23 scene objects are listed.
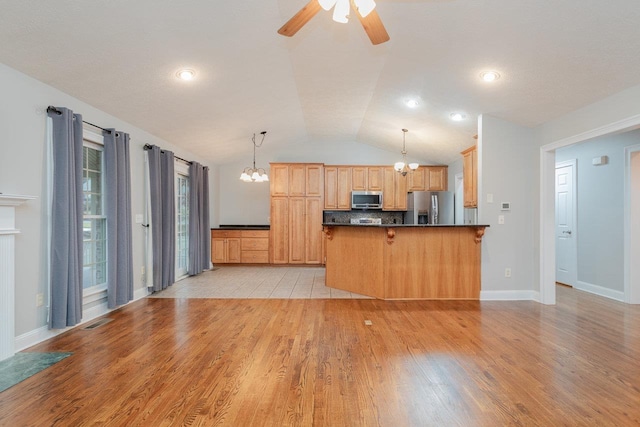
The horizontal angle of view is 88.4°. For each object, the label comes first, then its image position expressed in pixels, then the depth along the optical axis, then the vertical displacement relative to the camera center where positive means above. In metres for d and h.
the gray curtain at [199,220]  6.30 -0.14
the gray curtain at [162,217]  4.84 -0.06
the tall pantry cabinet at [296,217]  7.49 -0.11
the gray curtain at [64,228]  3.07 -0.14
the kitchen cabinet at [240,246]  7.54 -0.77
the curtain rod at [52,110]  3.05 +0.97
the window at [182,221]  6.11 -0.16
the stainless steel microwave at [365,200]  7.59 +0.28
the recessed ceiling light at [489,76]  3.46 +1.45
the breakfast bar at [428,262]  4.53 -0.69
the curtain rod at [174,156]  4.73 +0.96
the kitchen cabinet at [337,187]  7.65 +0.58
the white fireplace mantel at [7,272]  2.54 -0.46
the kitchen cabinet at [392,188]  7.69 +0.56
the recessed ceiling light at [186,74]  3.48 +1.50
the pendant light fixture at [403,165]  5.95 +0.87
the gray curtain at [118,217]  3.87 -0.05
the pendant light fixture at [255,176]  6.31 +0.70
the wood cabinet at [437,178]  7.66 +0.79
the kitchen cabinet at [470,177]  5.20 +0.58
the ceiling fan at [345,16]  1.93 +1.24
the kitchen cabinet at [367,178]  7.71 +0.80
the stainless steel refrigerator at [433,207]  7.16 +0.11
